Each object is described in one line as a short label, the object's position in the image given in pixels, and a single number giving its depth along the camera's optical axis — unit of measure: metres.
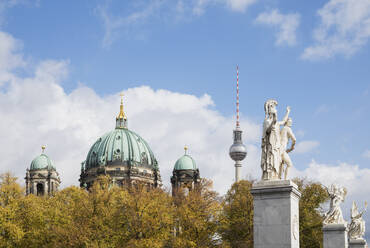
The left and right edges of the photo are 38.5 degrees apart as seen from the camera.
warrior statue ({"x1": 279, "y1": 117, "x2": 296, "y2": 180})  24.58
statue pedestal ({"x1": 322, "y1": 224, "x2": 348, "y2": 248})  36.69
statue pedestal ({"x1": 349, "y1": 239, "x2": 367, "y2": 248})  45.12
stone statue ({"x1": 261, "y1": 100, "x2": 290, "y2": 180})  24.14
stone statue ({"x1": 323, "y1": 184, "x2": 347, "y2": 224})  38.16
